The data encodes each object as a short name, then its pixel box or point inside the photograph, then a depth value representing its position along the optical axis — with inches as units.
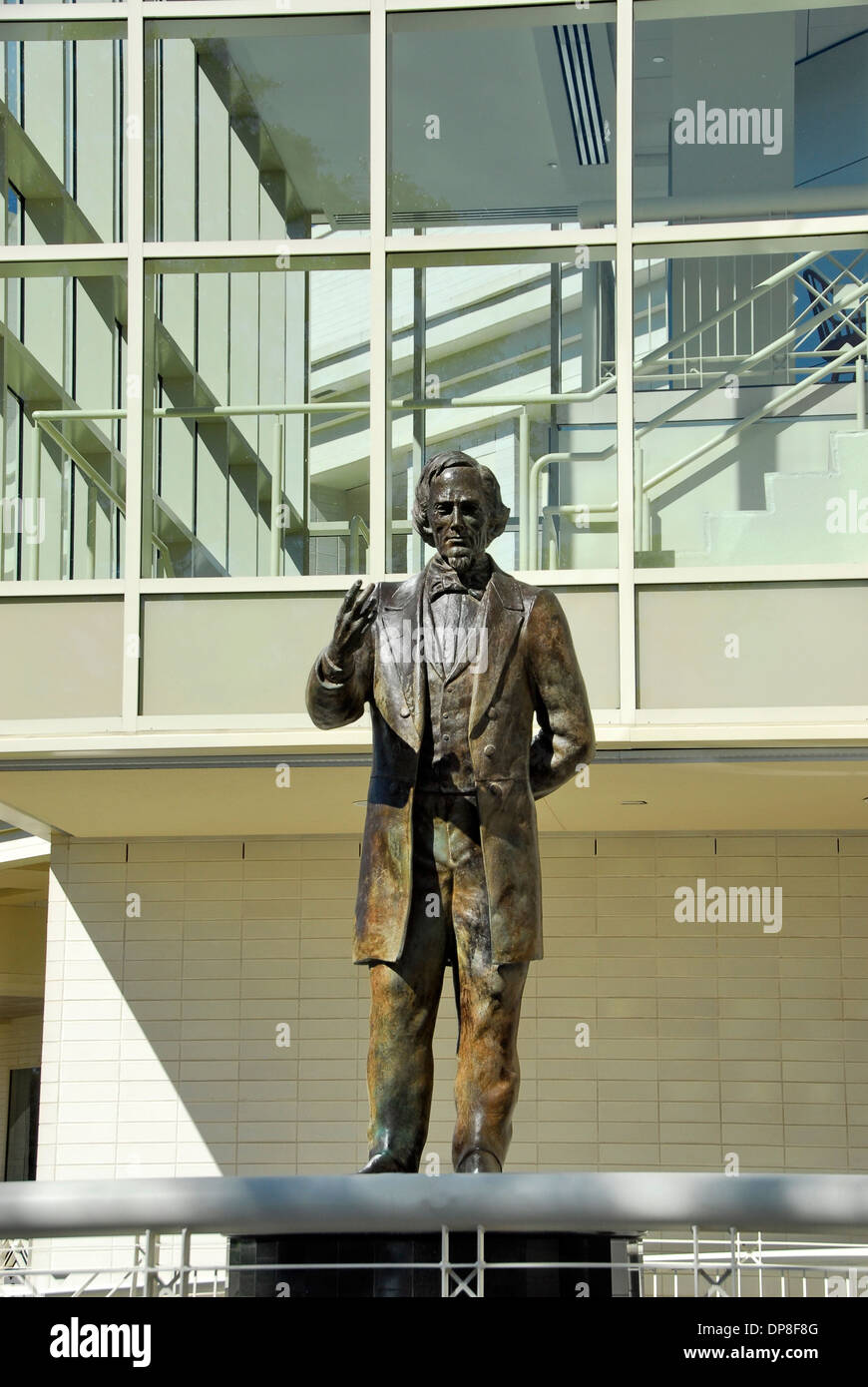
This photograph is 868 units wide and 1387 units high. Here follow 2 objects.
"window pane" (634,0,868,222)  405.7
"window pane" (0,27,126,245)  413.7
